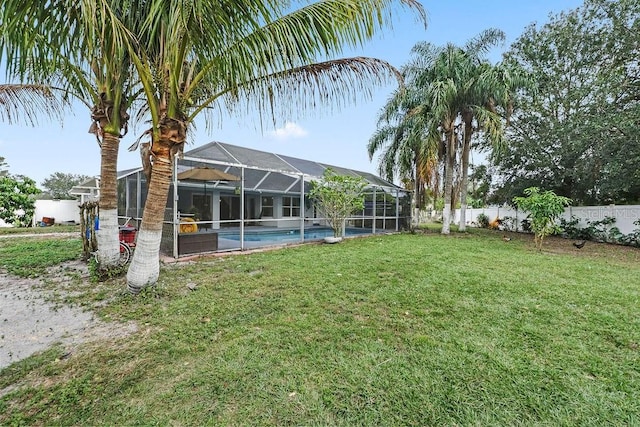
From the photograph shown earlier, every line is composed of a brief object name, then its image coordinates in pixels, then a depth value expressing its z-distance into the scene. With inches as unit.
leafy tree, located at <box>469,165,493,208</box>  649.0
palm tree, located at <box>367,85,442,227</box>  491.5
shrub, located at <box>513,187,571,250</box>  338.6
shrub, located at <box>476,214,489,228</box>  731.4
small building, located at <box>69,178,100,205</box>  599.6
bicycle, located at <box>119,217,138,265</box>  241.5
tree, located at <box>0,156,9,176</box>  1002.5
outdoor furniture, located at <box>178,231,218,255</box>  282.7
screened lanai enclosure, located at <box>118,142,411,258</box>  294.0
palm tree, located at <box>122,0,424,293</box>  127.6
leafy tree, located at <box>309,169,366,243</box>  400.5
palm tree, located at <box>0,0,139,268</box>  111.4
